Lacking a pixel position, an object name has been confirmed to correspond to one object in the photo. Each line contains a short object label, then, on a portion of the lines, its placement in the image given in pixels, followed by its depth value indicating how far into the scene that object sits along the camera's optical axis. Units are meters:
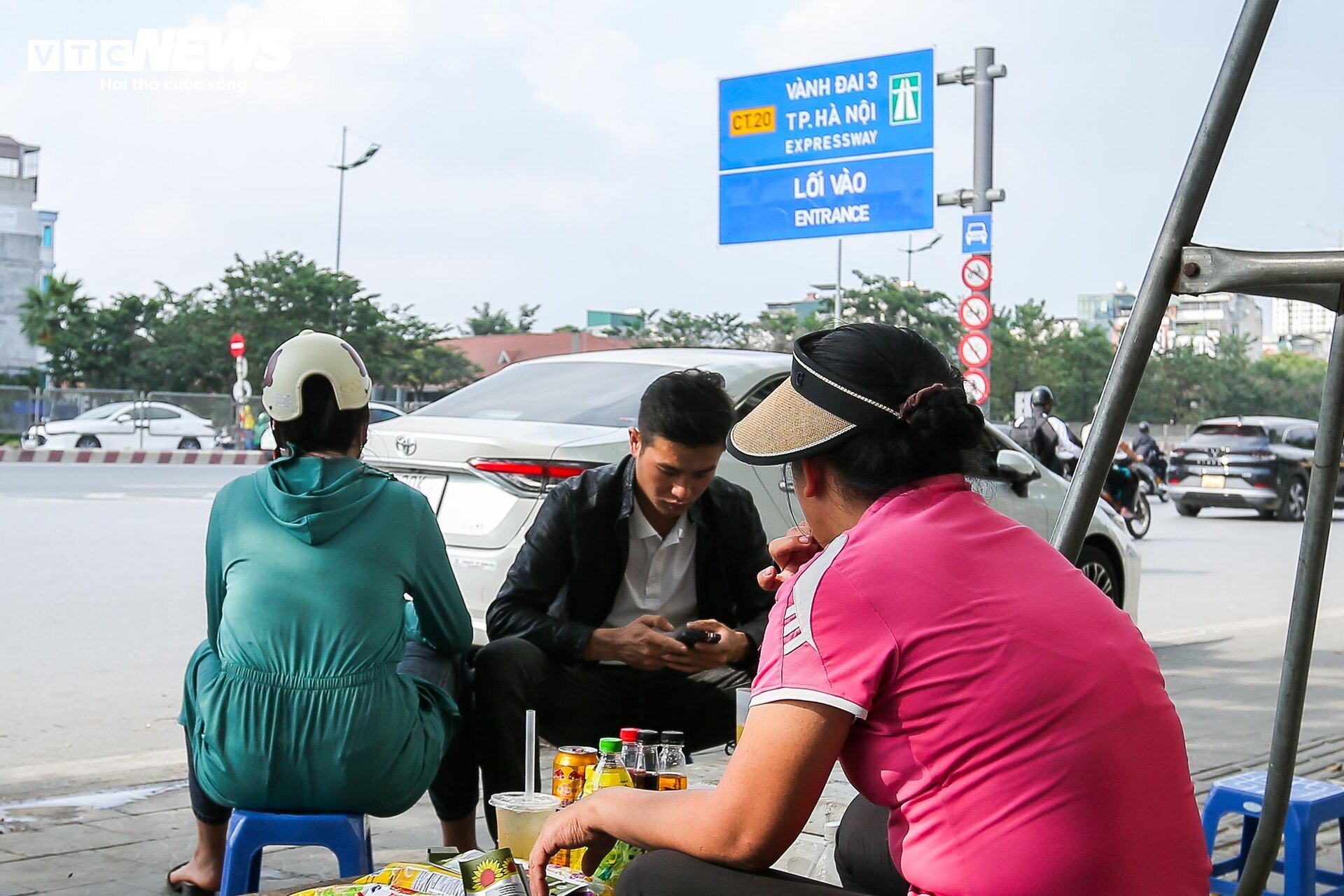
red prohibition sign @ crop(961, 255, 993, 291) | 13.62
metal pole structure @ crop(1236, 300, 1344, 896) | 2.83
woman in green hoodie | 3.01
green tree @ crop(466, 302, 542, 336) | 83.31
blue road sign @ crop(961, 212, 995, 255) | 13.59
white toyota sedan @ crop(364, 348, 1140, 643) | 5.35
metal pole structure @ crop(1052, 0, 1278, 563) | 2.50
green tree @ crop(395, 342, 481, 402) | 47.34
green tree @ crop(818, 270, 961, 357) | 46.88
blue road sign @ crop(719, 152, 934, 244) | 14.14
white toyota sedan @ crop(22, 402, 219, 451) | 29.16
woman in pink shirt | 1.80
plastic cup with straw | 2.72
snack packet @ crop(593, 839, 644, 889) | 2.30
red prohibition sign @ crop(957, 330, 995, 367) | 13.84
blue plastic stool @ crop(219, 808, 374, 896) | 2.93
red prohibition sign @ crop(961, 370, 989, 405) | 12.81
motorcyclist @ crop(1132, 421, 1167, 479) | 22.48
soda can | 2.79
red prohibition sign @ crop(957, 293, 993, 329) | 13.86
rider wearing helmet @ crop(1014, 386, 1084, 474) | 12.27
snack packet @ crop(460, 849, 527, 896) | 2.23
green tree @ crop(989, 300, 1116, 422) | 53.88
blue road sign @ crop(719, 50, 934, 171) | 14.01
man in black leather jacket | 3.68
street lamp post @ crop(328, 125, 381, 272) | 38.88
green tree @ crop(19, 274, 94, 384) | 46.06
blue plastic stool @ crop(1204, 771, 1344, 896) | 3.45
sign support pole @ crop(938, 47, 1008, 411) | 13.31
